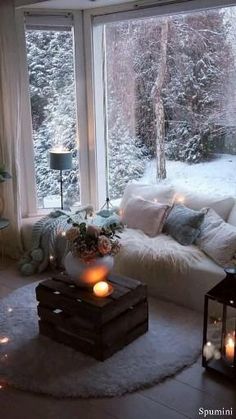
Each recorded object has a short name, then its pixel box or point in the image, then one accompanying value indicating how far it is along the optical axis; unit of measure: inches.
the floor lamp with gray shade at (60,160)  175.6
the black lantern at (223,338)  104.5
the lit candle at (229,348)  108.6
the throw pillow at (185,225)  147.9
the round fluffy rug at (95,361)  104.7
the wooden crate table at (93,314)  112.0
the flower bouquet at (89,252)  115.9
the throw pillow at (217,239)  133.4
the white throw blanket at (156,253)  138.2
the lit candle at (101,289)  114.5
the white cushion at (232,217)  148.7
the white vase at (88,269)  116.1
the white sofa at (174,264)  134.1
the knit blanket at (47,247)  165.8
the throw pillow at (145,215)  157.8
